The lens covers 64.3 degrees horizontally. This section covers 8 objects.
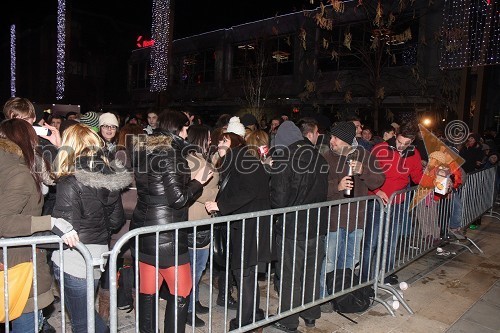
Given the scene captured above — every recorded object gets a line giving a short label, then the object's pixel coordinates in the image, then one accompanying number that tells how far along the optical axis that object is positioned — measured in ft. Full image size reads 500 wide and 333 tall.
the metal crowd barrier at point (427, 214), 16.93
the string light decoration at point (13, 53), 128.26
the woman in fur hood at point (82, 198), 9.80
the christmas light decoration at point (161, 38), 44.62
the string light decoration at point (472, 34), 33.83
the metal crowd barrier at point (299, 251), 12.59
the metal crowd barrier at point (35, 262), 8.46
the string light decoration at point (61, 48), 83.46
